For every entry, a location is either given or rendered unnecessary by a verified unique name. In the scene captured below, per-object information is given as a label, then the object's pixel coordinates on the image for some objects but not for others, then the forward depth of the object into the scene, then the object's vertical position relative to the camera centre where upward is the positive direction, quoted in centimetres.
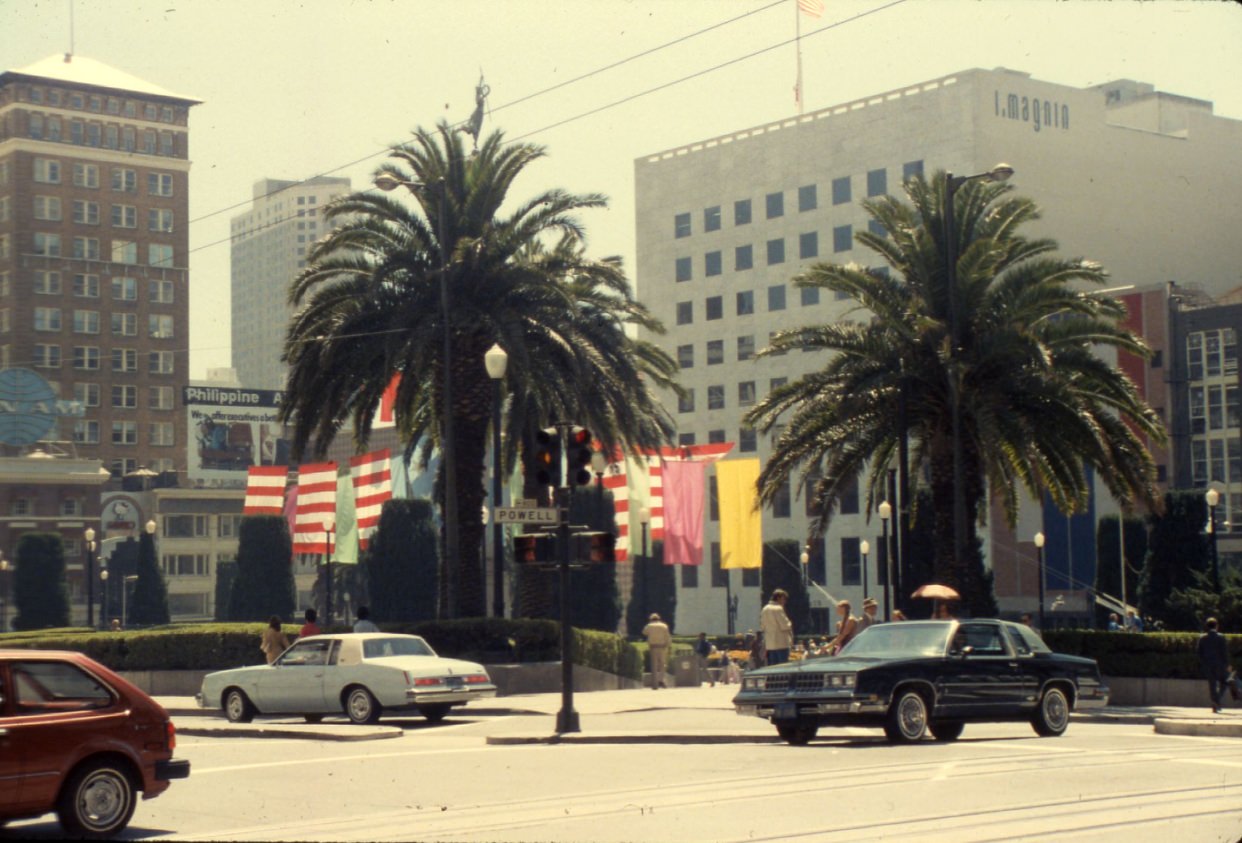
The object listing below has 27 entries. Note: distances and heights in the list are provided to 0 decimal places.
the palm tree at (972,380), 3325 +296
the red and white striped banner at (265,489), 5047 +160
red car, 1248 -145
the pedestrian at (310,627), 3151 -152
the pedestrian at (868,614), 2946 -141
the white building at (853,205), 10169 +2044
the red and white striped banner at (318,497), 4838 +128
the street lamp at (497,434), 2992 +227
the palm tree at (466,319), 3688 +476
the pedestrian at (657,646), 3956 -249
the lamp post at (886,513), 4442 +52
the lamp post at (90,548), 6450 -3
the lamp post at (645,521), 5501 +53
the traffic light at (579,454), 2264 +110
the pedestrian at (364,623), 3062 -142
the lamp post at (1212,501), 4772 +74
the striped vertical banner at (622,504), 5062 +98
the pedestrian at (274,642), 3097 -175
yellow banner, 5934 +65
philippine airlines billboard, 14662 +961
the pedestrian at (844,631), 2806 -159
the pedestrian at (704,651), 5332 -406
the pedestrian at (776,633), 3106 -175
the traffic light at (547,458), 2247 +104
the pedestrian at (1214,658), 2933 -220
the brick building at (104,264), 13850 +2379
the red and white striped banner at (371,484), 4728 +158
